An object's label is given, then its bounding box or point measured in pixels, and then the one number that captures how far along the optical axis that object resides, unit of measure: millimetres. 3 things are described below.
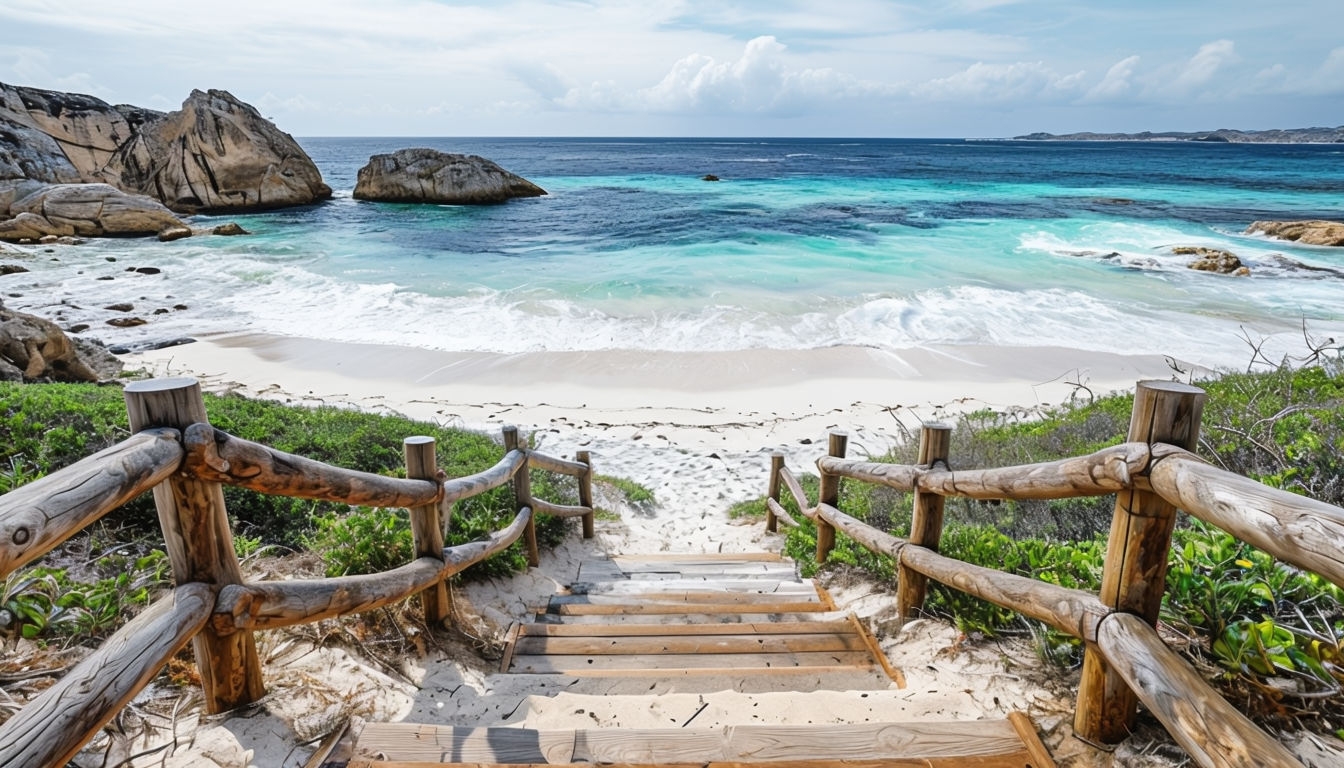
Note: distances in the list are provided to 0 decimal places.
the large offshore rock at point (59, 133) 30234
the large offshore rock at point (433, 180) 40531
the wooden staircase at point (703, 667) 2447
